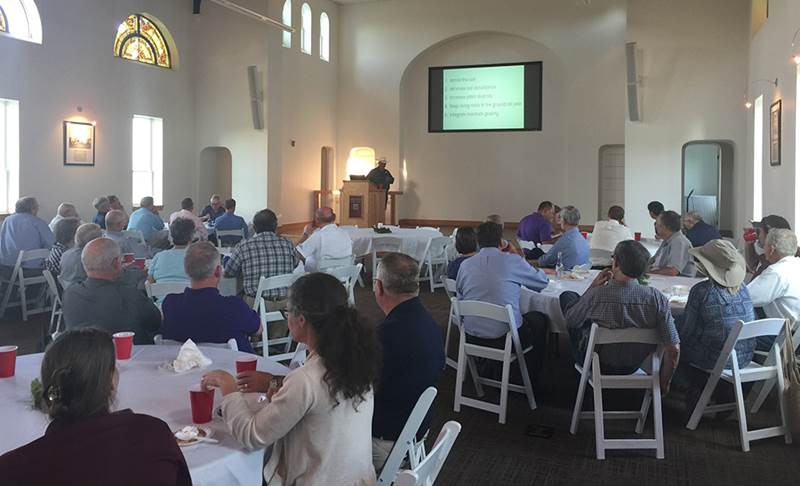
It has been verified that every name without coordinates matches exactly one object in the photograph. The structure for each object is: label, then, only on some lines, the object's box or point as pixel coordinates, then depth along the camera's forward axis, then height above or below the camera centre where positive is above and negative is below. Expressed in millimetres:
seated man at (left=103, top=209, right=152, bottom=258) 6266 -156
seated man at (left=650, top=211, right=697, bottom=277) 5711 -260
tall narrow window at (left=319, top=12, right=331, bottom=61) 15117 +4012
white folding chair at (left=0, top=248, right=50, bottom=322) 6891 -696
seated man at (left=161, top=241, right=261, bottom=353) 3137 -452
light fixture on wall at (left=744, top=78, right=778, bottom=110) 8092 +1710
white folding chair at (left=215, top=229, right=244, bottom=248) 9055 -244
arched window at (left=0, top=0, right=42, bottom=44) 9781 +2848
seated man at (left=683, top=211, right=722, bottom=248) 6680 -156
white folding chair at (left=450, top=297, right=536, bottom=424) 4078 -855
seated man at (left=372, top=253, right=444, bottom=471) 2426 -555
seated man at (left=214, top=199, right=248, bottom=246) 9273 -126
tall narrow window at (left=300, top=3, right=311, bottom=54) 14305 +3966
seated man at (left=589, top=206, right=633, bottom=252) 6953 -183
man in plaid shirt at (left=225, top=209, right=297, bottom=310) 5066 -351
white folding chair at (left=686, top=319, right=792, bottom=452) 3605 -861
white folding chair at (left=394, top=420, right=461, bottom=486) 1896 -689
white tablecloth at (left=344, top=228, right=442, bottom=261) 9039 -356
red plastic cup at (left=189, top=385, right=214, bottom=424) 2029 -569
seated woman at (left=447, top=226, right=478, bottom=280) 5305 -219
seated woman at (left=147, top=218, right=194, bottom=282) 4707 -364
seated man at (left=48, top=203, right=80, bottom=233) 7685 +34
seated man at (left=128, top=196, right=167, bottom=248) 8688 -100
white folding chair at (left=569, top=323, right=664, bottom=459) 3576 -882
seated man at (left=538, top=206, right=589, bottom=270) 5863 -290
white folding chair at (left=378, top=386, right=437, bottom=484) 2072 -684
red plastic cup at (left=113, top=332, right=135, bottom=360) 2680 -518
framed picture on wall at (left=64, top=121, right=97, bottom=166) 10672 +1144
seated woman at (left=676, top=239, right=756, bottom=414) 3756 -495
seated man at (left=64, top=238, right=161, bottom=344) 3115 -397
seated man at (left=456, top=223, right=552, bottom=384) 4387 -468
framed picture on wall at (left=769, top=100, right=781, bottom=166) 7425 +942
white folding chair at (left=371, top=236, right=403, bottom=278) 9172 -370
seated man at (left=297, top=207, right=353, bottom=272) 6379 -289
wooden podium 14117 +261
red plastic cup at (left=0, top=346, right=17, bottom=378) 2455 -536
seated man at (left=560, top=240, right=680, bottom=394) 3578 -500
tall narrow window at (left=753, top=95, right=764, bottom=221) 9500 +914
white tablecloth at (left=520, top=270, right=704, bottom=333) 4492 -540
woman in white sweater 1880 -536
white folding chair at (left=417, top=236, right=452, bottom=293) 9031 -588
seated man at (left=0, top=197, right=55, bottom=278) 7270 -250
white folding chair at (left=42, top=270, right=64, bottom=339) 4934 -797
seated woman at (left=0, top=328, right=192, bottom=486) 1385 -470
